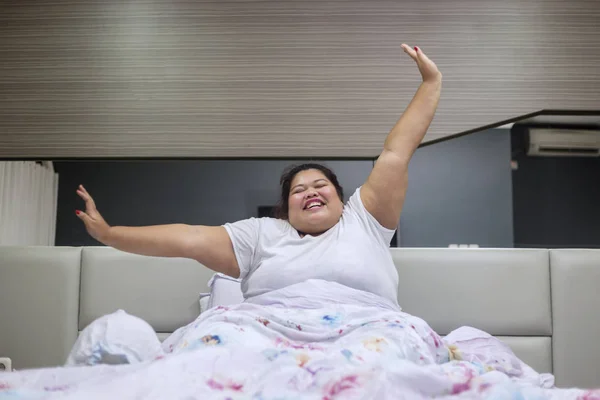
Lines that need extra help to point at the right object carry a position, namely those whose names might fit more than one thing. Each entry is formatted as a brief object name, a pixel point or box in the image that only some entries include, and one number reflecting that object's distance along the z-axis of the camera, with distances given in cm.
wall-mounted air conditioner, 265
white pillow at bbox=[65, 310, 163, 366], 126
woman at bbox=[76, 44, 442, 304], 173
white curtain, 257
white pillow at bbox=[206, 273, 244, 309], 220
